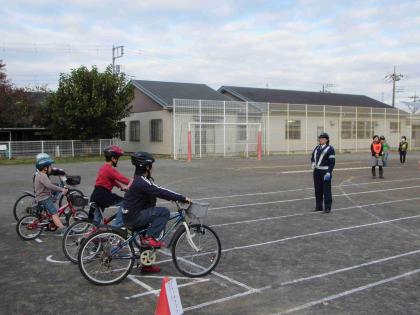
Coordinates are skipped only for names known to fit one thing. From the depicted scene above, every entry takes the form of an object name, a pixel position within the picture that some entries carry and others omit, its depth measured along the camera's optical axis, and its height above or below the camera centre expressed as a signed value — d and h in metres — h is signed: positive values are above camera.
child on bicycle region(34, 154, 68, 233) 7.55 -0.78
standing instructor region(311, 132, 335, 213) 10.05 -0.62
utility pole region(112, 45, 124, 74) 49.25 +9.89
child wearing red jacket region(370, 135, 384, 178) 17.32 -0.44
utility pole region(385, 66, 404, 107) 69.99 +9.79
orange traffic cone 3.75 -1.34
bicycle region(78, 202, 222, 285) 5.39 -1.33
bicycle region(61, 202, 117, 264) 6.27 -1.31
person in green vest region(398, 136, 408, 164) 25.48 -0.42
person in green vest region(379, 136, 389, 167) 18.15 -0.23
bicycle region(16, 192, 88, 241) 7.61 -1.31
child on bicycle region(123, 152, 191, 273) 5.58 -0.78
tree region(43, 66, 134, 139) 28.38 +2.45
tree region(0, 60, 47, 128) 30.28 +2.48
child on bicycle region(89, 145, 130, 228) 6.79 -0.60
